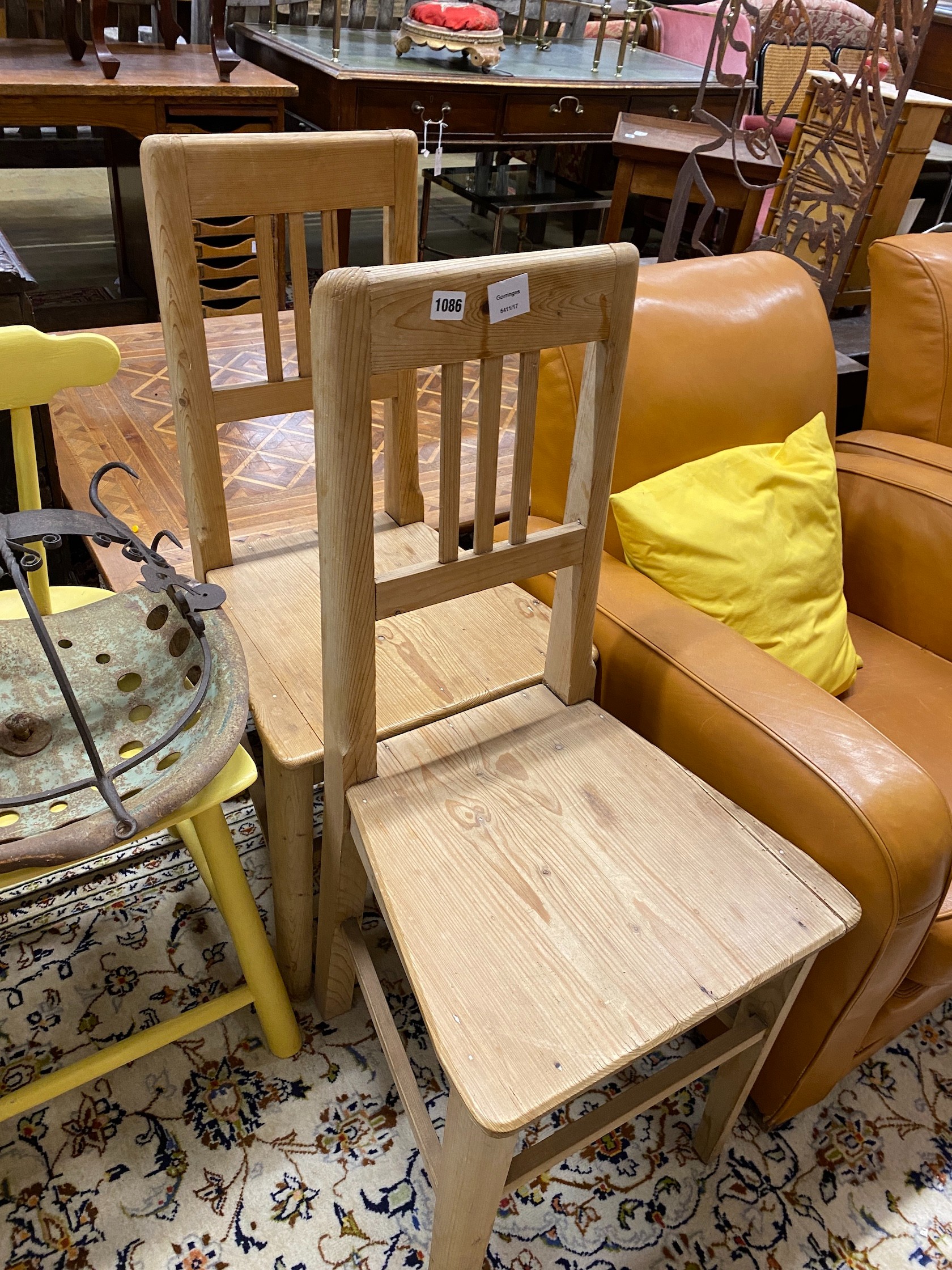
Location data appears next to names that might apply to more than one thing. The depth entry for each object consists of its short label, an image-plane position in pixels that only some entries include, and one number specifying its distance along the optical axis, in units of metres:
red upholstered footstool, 3.00
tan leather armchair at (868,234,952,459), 1.59
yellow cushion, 1.27
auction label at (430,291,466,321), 0.79
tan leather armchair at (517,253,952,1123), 0.99
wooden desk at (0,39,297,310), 2.35
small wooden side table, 2.40
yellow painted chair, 1.06
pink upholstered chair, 4.18
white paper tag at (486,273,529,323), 0.83
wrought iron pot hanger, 0.81
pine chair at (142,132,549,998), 1.04
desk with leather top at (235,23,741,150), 2.87
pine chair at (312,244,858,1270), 0.80
